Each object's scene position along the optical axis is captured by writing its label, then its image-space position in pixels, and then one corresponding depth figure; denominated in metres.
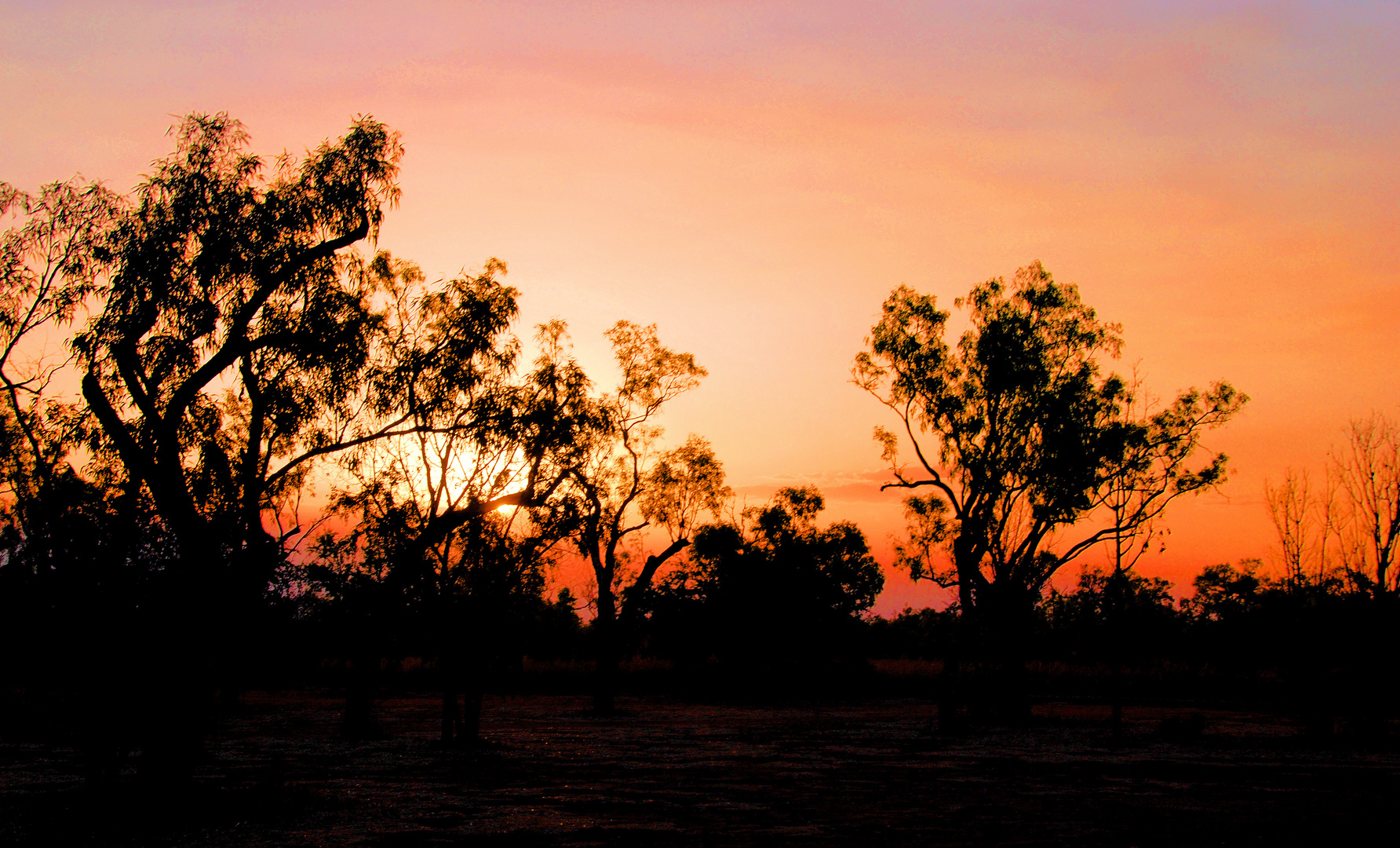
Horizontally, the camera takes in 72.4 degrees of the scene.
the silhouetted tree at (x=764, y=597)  56.91
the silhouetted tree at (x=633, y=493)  38.22
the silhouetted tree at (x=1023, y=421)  34.78
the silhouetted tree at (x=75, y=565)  14.06
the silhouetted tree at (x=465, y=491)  25.03
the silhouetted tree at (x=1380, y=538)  31.06
